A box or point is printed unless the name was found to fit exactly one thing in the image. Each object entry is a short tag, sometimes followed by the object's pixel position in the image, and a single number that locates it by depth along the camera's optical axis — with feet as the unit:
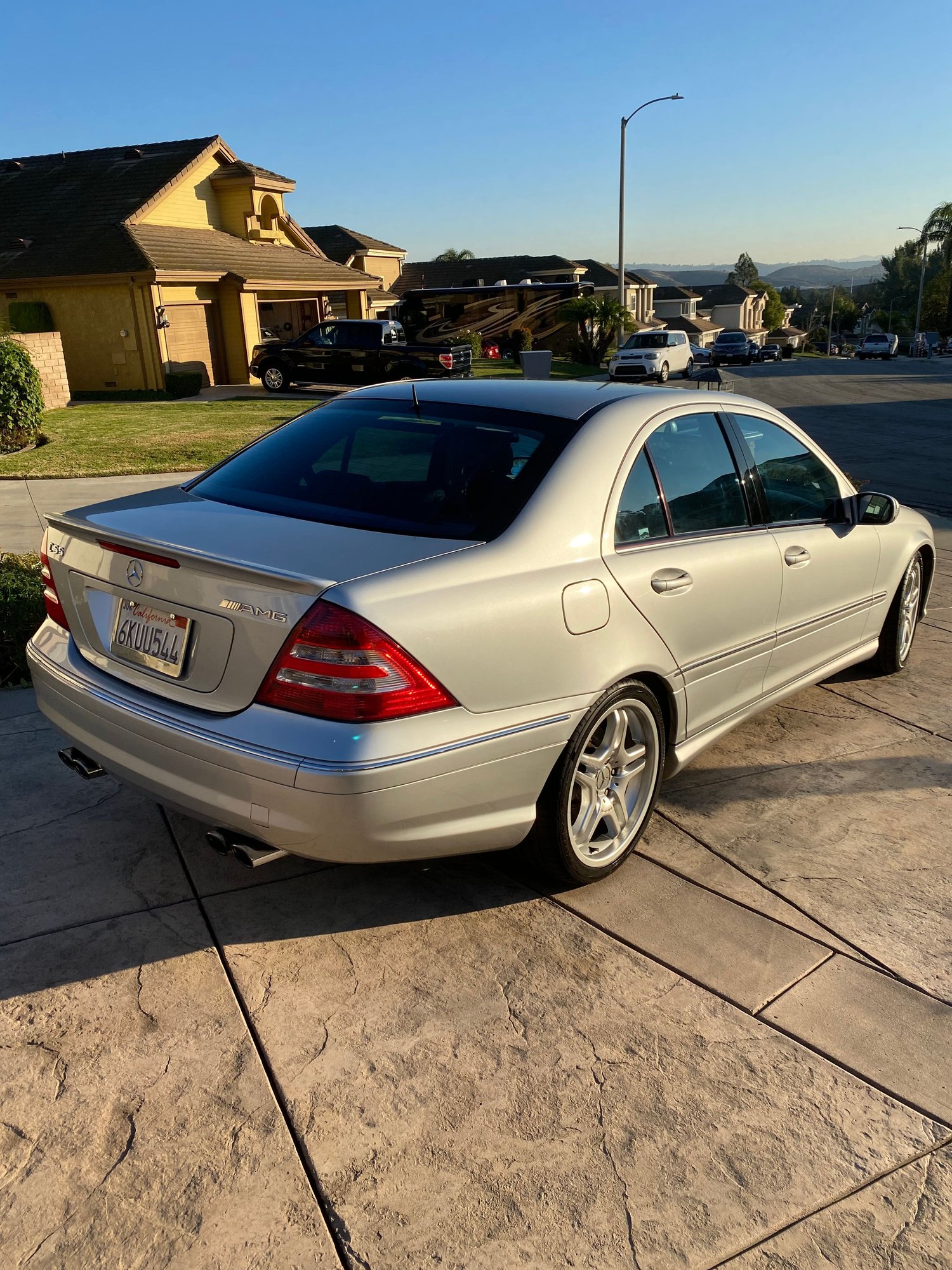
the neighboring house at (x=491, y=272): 186.60
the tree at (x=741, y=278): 597.19
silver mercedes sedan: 9.62
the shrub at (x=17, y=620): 18.88
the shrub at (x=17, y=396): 47.91
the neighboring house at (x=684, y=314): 312.50
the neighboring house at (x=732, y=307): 369.09
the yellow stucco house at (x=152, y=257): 81.97
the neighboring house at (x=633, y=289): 218.38
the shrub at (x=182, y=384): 81.46
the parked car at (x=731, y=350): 158.10
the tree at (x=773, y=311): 433.48
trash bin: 88.53
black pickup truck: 80.12
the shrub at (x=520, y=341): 135.03
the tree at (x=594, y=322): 143.54
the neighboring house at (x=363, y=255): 140.77
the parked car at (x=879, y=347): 191.62
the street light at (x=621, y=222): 130.82
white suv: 112.06
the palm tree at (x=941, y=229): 318.65
